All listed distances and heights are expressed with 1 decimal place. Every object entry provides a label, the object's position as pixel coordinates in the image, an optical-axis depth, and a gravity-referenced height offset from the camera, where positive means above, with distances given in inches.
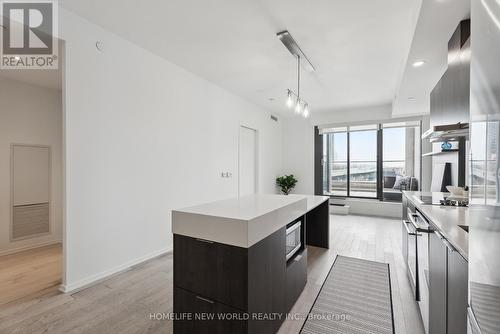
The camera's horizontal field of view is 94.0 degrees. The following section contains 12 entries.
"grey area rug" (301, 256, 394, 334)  73.8 -51.3
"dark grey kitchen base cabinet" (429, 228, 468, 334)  38.7 -24.5
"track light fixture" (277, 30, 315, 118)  108.2 +59.4
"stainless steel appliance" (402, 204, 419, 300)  83.0 -33.8
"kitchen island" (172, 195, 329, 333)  54.8 -26.3
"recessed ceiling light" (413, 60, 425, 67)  107.2 +47.8
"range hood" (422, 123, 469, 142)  70.5 +11.3
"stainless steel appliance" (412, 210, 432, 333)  65.6 -30.2
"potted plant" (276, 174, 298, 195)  268.1 -19.8
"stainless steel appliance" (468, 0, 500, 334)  20.8 -0.6
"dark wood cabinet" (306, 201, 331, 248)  148.1 -39.8
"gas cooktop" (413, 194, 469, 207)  80.4 -13.4
